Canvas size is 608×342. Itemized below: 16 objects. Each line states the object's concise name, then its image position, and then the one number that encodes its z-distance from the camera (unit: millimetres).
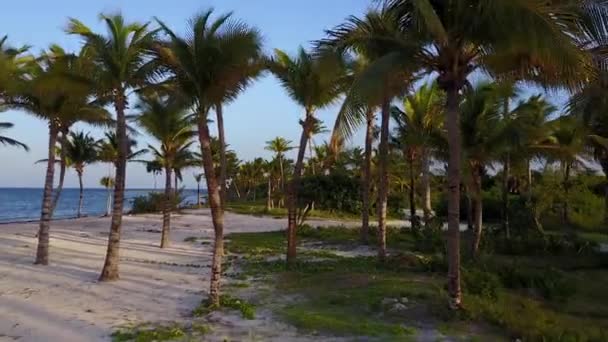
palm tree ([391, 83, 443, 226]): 23953
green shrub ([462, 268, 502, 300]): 12355
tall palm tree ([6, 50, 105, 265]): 16834
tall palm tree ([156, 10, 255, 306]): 11219
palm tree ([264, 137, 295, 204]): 58250
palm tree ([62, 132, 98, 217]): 42031
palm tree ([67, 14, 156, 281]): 14133
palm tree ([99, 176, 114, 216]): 50106
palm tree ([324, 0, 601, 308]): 8742
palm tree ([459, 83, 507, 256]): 19172
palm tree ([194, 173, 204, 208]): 70975
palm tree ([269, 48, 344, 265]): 16688
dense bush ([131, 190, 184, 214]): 49969
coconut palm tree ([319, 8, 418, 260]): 9906
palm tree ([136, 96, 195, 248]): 21016
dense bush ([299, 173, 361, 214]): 28438
